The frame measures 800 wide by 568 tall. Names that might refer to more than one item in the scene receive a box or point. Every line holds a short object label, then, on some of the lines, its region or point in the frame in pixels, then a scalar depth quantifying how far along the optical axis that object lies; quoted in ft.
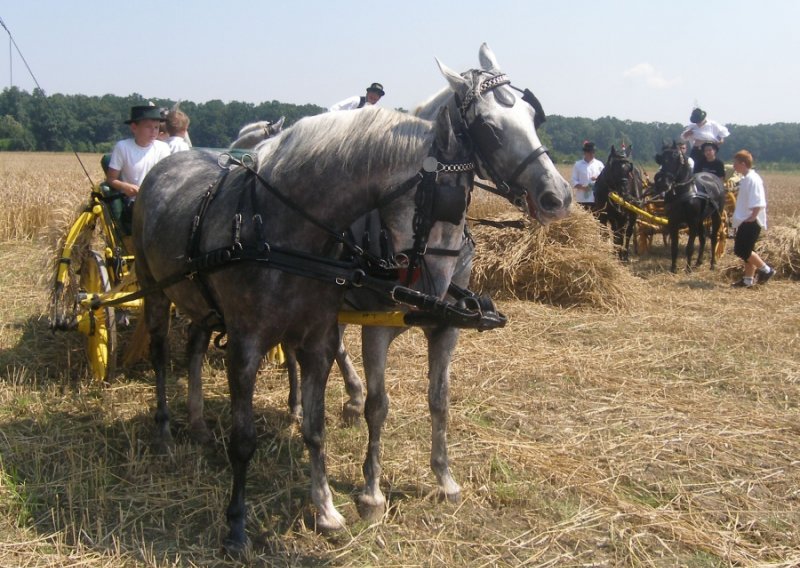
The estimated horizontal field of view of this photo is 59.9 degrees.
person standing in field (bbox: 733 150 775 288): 34.37
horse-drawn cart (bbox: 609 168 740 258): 41.16
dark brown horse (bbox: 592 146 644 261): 41.39
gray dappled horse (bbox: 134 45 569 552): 9.95
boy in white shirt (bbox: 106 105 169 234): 17.87
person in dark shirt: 44.80
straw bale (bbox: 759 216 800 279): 36.50
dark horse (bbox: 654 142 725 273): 39.73
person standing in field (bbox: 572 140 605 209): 44.68
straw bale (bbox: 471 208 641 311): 29.14
